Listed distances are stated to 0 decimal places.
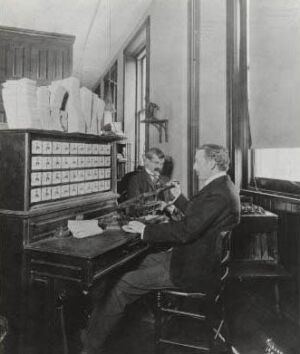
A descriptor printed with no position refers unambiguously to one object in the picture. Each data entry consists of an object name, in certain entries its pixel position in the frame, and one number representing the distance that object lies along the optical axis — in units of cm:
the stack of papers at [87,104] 266
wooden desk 200
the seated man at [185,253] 226
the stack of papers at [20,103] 220
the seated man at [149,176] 418
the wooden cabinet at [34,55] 402
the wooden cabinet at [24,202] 215
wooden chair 219
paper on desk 237
